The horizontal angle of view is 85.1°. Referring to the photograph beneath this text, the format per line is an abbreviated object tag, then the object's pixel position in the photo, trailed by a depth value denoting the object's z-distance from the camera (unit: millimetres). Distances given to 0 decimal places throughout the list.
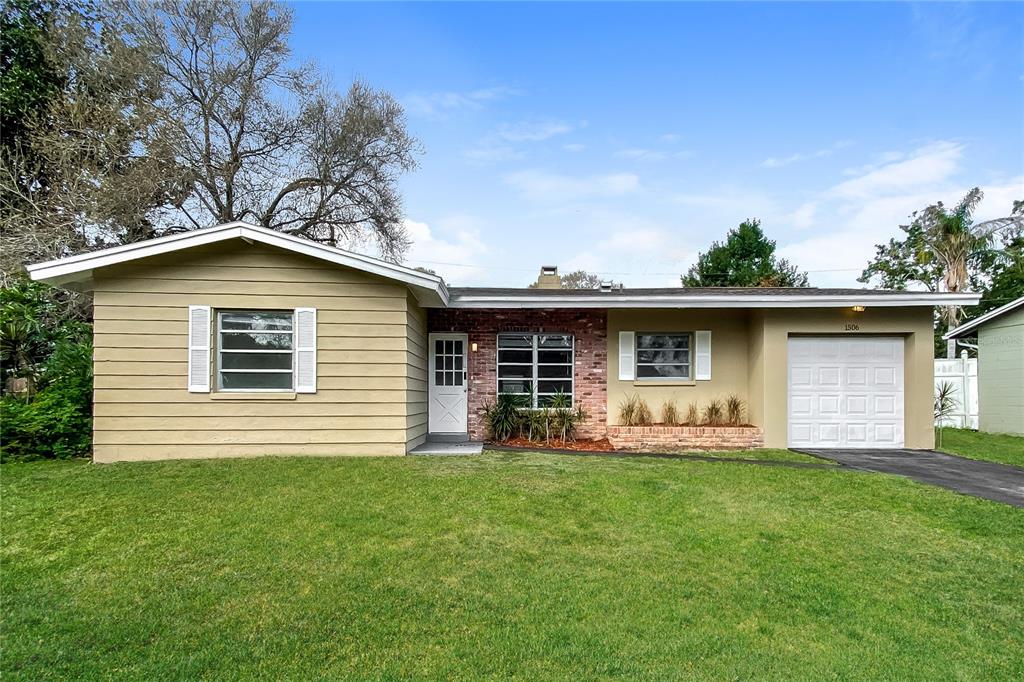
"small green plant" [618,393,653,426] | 10680
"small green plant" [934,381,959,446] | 13923
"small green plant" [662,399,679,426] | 10688
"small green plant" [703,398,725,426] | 10633
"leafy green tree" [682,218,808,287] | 31031
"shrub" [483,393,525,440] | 10508
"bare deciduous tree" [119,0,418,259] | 16406
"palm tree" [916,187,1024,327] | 24375
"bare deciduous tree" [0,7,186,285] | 13586
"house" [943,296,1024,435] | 13195
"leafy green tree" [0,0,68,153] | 14203
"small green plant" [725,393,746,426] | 10656
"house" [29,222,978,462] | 8047
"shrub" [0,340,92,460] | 7910
